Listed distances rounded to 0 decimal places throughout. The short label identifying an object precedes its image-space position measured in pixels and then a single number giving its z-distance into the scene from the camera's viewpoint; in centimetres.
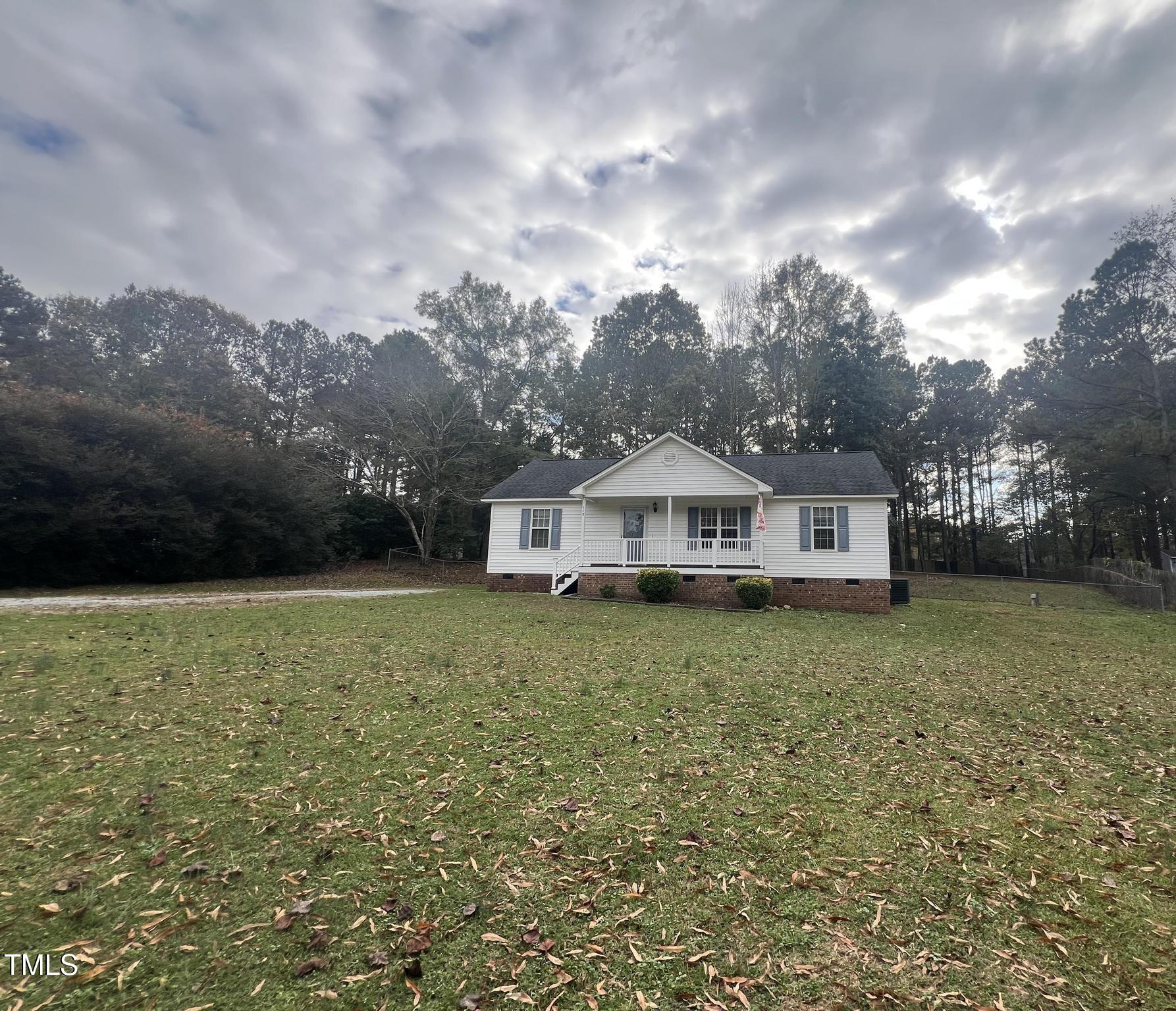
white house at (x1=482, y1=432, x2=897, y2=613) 1586
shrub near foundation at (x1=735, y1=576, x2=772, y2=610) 1477
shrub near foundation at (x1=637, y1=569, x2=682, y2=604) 1541
